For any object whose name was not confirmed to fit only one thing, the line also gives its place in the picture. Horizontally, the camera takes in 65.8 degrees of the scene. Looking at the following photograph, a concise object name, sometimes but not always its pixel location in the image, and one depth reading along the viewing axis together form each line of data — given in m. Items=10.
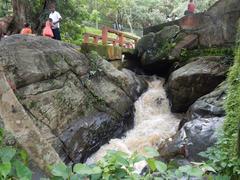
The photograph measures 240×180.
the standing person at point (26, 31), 6.48
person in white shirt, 6.42
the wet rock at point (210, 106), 4.67
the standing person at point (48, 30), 6.31
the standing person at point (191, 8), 7.91
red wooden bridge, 6.93
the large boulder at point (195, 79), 5.92
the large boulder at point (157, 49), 7.51
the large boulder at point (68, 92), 4.81
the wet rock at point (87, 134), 4.87
